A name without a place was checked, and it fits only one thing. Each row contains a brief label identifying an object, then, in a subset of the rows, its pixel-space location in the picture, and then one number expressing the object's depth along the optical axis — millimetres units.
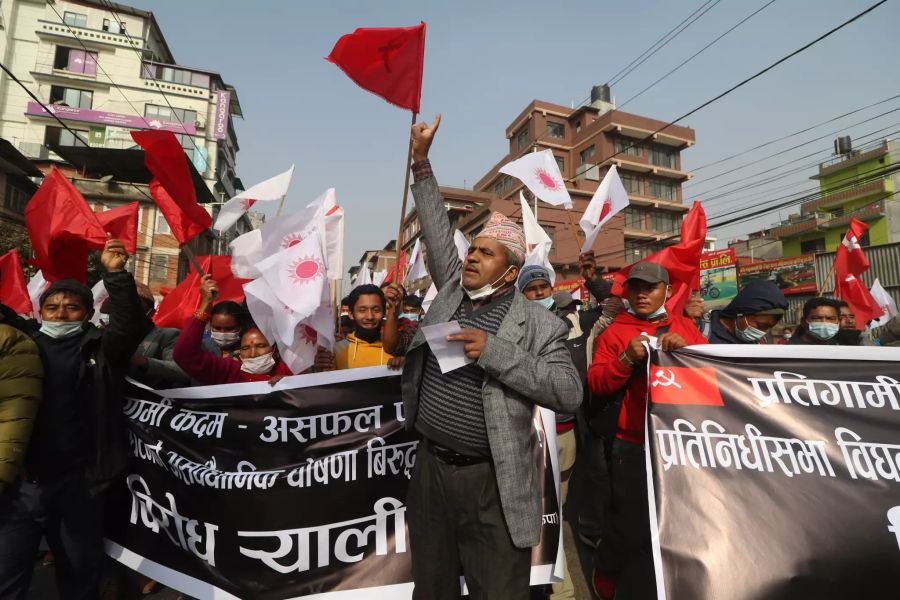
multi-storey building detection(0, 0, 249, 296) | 35772
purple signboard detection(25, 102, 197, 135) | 37791
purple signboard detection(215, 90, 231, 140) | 44781
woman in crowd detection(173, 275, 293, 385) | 2932
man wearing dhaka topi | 1898
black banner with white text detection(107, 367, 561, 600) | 2584
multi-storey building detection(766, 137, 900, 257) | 29969
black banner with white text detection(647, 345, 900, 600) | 2107
